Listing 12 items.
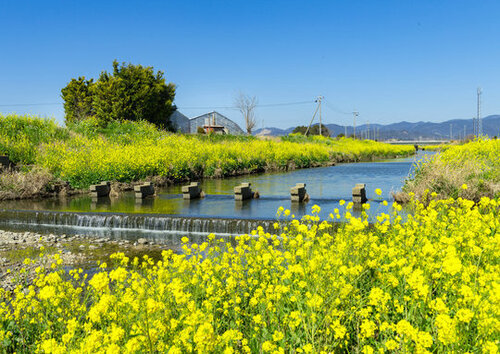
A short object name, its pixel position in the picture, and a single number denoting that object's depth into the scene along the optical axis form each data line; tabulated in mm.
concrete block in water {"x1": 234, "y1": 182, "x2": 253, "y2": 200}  14492
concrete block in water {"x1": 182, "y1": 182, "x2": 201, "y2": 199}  15188
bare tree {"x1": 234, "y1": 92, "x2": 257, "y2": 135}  64125
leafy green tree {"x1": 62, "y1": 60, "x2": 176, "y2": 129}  36000
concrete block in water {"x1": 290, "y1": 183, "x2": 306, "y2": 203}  13840
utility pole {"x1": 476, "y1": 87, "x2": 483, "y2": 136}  48800
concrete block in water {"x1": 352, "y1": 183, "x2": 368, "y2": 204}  13203
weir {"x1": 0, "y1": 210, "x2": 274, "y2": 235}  10531
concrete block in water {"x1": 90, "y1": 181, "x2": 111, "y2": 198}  16281
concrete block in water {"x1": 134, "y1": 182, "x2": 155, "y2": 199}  15695
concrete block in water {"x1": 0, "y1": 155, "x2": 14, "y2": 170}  18178
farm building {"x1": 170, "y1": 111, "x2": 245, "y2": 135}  57281
